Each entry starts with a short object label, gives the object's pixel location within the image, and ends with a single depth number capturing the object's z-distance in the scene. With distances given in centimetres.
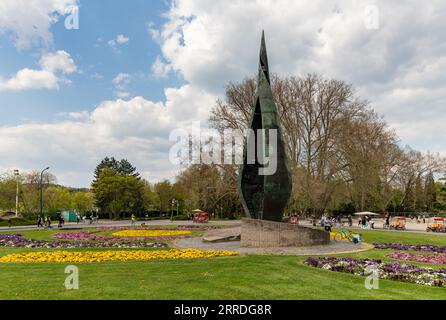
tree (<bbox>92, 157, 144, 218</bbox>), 6291
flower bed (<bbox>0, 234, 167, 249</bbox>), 1708
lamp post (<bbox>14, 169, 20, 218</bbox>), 5164
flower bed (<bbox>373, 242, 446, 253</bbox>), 1681
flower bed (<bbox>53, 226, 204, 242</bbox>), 2131
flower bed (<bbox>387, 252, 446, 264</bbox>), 1308
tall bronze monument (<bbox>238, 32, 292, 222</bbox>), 1731
